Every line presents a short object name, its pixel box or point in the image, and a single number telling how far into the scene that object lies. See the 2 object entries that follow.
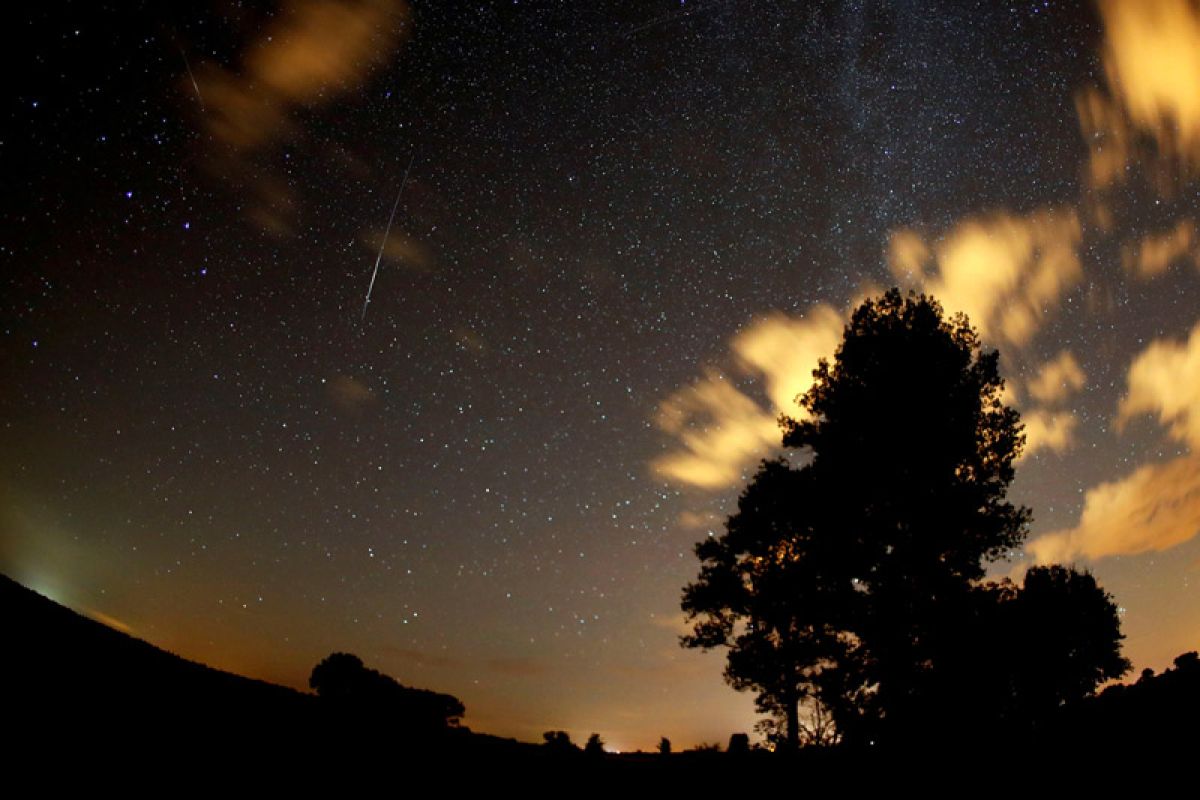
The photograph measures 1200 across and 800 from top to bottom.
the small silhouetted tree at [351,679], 35.67
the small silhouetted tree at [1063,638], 13.21
